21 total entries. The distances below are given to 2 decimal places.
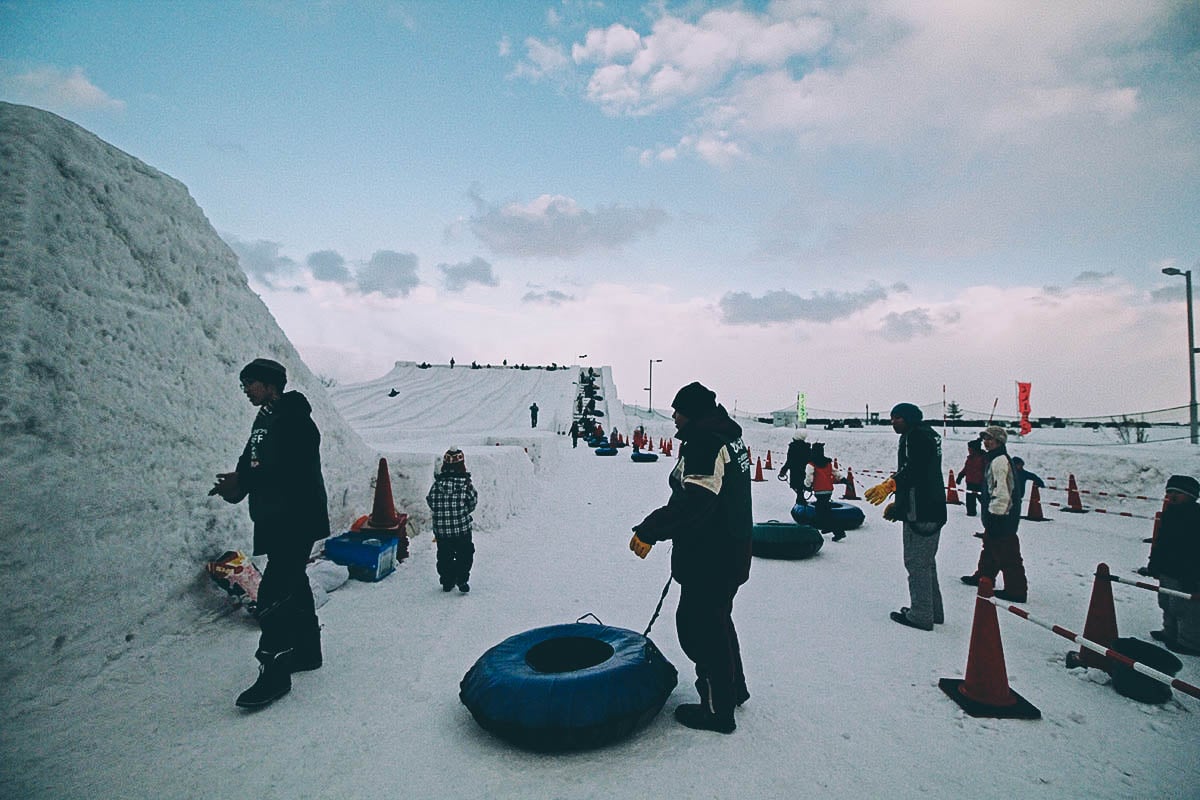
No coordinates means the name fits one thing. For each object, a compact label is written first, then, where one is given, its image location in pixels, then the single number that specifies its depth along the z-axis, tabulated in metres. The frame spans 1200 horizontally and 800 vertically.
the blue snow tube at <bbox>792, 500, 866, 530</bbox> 9.57
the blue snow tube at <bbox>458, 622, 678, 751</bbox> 3.18
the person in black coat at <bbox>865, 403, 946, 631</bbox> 5.24
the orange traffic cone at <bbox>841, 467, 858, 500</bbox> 13.96
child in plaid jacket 6.43
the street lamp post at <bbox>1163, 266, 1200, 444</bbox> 16.19
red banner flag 20.67
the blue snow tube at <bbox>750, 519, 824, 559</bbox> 7.98
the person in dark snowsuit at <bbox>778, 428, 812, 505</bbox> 11.20
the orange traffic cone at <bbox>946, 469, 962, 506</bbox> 13.24
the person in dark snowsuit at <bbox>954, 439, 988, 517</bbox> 11.41
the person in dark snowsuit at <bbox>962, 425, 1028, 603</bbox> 5.90
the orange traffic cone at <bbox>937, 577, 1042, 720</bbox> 3.71
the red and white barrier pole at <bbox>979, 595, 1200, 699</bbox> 2.94
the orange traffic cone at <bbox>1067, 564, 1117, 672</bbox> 4.37
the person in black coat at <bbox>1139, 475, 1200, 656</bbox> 4.69
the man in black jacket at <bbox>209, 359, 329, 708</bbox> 3.81
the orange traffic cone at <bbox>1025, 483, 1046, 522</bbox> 11.38
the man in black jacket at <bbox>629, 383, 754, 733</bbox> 3.41
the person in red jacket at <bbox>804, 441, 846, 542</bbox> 9.53
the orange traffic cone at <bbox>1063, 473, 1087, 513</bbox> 12.51
